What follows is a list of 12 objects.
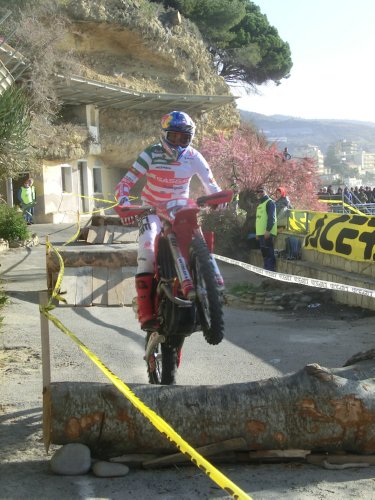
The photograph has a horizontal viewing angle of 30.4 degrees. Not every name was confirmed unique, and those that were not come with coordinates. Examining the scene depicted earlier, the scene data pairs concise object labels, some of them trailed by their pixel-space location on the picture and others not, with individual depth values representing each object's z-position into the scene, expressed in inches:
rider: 210.4
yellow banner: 453.4
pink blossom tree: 923.4
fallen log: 156.6
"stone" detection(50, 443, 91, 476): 149.7
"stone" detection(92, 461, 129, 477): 149.6
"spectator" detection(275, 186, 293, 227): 637.3
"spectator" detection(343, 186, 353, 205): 1112.2
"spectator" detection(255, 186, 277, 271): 583.5
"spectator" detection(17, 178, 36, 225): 904.9
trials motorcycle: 181.9
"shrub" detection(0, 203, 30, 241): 693.3
